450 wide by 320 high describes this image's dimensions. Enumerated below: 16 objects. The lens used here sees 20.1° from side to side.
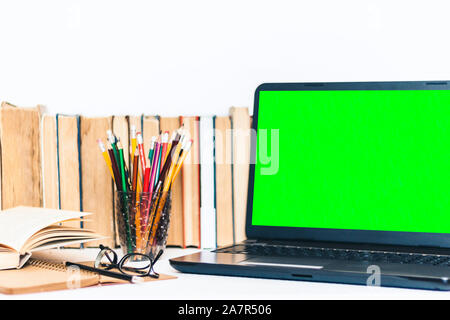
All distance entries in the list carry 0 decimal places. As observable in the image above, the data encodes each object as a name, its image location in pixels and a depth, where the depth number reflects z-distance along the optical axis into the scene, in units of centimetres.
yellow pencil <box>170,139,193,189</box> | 191
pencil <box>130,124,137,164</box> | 192
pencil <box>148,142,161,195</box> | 190
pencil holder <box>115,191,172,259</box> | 189
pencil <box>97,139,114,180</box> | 191
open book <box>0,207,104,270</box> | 177
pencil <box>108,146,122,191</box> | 190
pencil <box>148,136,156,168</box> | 191
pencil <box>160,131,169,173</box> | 191
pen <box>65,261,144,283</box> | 172
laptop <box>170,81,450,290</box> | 185
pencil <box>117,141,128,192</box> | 190
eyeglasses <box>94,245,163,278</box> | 175
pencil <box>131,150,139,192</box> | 190
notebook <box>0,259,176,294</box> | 167
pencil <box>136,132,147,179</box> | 190
